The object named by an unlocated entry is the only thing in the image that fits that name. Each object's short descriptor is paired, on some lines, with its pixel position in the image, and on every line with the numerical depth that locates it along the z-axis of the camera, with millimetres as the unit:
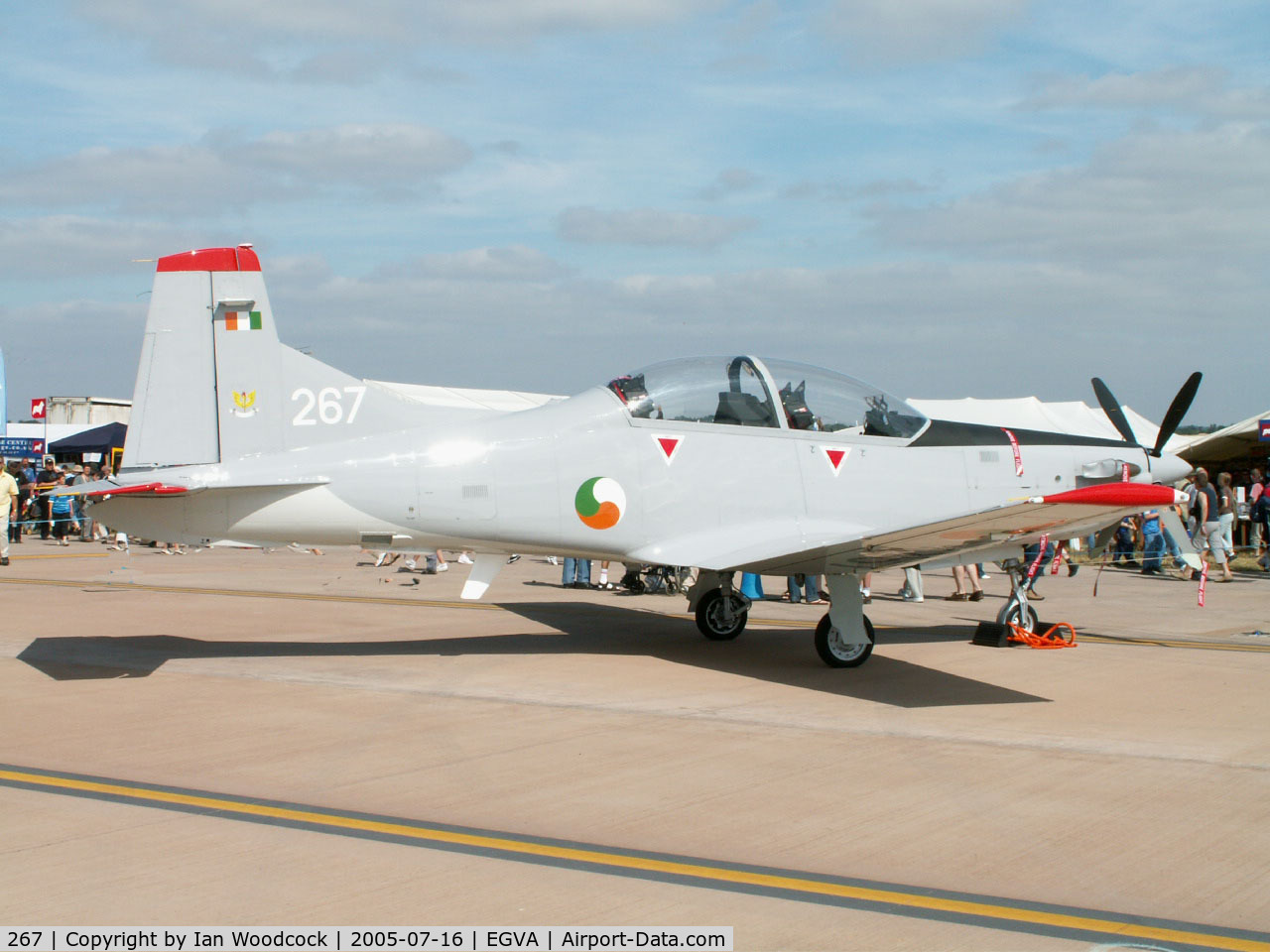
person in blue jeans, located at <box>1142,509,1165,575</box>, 22078
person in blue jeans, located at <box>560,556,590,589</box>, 18516
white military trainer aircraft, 9164
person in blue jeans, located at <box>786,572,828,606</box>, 16467
